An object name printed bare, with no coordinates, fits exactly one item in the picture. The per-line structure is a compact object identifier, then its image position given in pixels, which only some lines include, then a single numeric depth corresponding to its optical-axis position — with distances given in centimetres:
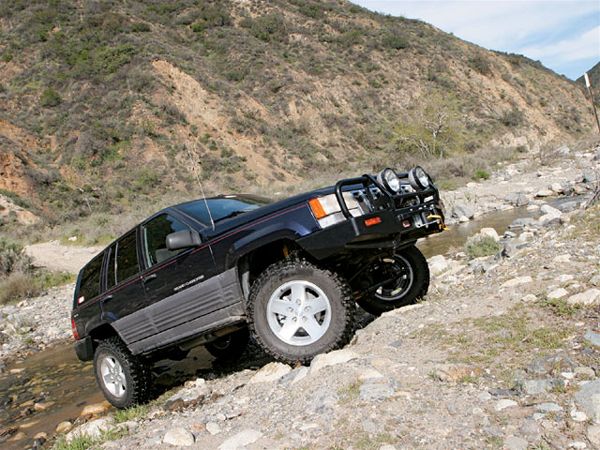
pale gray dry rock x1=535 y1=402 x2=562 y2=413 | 277
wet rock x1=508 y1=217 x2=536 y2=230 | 1132
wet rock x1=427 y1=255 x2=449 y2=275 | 839
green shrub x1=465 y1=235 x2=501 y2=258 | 884
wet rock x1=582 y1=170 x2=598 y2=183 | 1560
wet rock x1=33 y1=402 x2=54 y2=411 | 639
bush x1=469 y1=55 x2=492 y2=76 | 5444
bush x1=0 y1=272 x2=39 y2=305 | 1398
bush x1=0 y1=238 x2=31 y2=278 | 1605
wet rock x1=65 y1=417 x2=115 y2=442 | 452
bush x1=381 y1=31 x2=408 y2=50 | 5371
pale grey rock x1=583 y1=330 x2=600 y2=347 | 338
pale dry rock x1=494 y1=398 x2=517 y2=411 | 291
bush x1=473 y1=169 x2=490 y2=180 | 2345
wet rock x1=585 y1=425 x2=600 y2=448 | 246
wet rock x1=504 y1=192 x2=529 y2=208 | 1669
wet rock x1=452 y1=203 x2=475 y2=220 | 1592
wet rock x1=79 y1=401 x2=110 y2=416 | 586
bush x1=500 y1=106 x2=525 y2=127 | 4819
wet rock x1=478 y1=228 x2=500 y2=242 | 1026
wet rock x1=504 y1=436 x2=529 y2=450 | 253
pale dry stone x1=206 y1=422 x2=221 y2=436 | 371
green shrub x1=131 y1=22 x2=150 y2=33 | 4931
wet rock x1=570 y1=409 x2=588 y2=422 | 263
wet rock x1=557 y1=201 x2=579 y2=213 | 1189
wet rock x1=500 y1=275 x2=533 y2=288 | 496
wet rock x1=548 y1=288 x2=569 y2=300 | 424
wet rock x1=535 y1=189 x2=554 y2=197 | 1695
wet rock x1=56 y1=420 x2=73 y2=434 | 546
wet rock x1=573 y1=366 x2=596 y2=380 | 301
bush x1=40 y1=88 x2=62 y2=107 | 4228
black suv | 434
